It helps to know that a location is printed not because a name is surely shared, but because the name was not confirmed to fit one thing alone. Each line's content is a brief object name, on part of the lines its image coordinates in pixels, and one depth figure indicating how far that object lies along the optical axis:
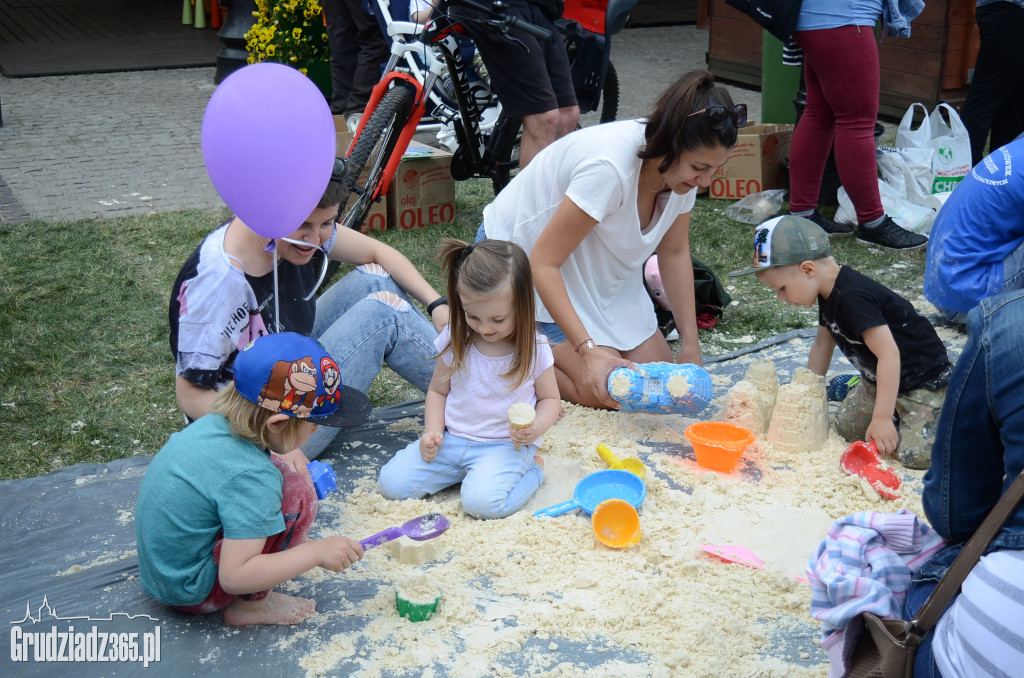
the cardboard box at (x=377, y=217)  4.90
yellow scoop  2.83
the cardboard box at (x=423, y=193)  4.89
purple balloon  2.19
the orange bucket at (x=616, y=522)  2.48
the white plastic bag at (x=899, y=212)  4.87
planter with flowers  6.57
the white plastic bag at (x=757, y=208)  5.15
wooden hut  6.34
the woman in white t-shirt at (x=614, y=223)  2.77
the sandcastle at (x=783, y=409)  2.91
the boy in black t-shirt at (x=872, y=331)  2.79
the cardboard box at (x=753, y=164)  5.36
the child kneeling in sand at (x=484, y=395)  2.57
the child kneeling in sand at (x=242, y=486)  1.94
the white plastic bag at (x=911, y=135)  5.17
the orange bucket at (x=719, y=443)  2.82
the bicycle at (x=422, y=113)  4.19
